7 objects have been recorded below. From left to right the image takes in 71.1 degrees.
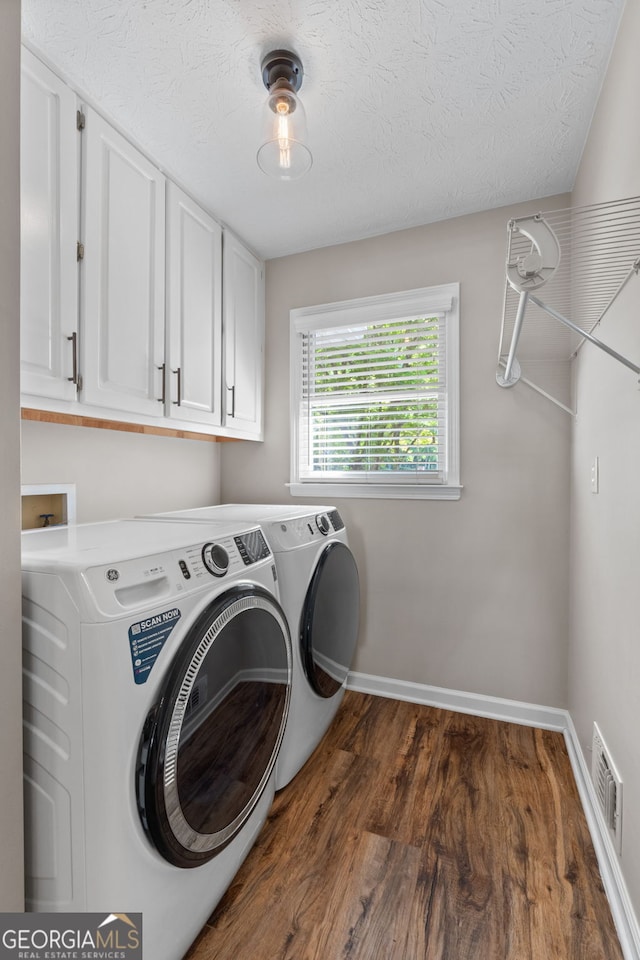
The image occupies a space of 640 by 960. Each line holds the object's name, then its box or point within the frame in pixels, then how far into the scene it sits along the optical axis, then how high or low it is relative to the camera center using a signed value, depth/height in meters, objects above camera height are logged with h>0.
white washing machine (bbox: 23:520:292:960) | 0.84 -0.51
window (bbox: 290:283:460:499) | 2.20 +0.42
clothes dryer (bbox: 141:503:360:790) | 1.58 -0.50
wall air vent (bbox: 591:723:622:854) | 1.20 -0.88
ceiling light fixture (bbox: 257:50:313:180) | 1.31 +1.07
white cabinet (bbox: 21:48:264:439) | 1.29 +0.70
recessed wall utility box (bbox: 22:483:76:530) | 1.58 -0.10
